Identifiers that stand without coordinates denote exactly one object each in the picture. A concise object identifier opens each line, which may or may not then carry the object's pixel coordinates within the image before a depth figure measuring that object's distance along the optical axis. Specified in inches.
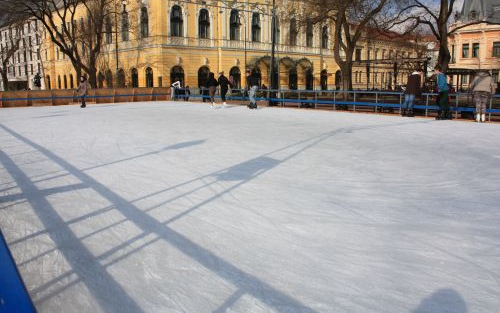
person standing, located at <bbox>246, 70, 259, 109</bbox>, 722.8
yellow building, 1525.6
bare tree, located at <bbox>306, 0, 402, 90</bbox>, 828.0
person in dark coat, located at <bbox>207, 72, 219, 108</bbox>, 796.6
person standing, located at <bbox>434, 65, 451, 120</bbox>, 531.8
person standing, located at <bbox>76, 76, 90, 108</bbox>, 861.4
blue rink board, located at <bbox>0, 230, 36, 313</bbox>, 67.6
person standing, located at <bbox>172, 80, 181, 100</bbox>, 1159.0
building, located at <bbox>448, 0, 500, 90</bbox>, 2097.7
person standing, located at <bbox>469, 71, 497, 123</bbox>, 498.1
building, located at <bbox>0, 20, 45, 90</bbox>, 2539.4
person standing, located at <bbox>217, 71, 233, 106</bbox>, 777.6
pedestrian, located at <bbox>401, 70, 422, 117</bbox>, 566.4
